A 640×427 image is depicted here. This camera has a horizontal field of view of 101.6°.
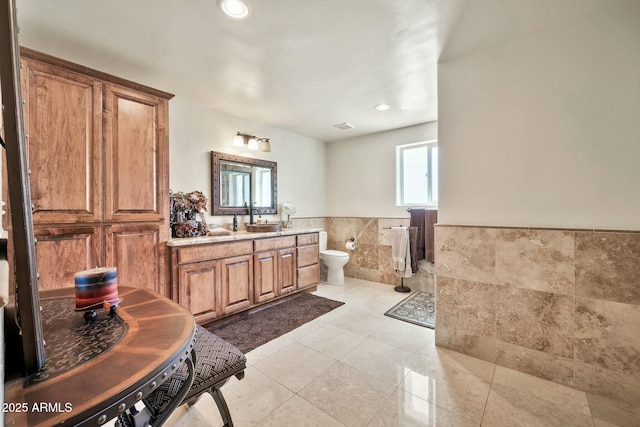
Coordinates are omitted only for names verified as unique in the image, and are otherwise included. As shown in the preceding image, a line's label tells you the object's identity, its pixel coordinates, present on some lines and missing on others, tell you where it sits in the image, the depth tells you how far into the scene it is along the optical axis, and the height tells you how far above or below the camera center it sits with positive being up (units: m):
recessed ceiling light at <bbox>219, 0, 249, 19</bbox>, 1.51 +1.22
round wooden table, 0.50 -0.37
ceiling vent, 3.71 +1.26
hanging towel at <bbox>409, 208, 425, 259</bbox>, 3.49 -0.25
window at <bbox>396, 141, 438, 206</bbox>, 3.64 +0.56
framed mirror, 3.13 +0.38
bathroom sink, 3.12 -0.17
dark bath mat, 2.32 -1.10
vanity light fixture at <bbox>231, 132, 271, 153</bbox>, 3.27 +0.93
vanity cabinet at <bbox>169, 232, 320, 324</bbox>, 2.32 -0.61
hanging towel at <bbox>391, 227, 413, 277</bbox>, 3.47 -0.55
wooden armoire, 1.70 +0.32
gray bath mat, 2.67 -1.10
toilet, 3.89 -0.77
